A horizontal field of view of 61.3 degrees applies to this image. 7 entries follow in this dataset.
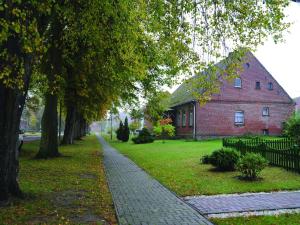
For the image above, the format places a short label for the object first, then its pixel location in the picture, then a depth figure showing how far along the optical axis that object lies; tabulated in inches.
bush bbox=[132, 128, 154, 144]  1124.7
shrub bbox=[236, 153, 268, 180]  334.1
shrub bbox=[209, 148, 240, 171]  390.8
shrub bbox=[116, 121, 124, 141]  1392.1
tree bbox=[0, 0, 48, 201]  217.6
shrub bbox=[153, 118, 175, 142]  1124.7
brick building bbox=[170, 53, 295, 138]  1108.1
